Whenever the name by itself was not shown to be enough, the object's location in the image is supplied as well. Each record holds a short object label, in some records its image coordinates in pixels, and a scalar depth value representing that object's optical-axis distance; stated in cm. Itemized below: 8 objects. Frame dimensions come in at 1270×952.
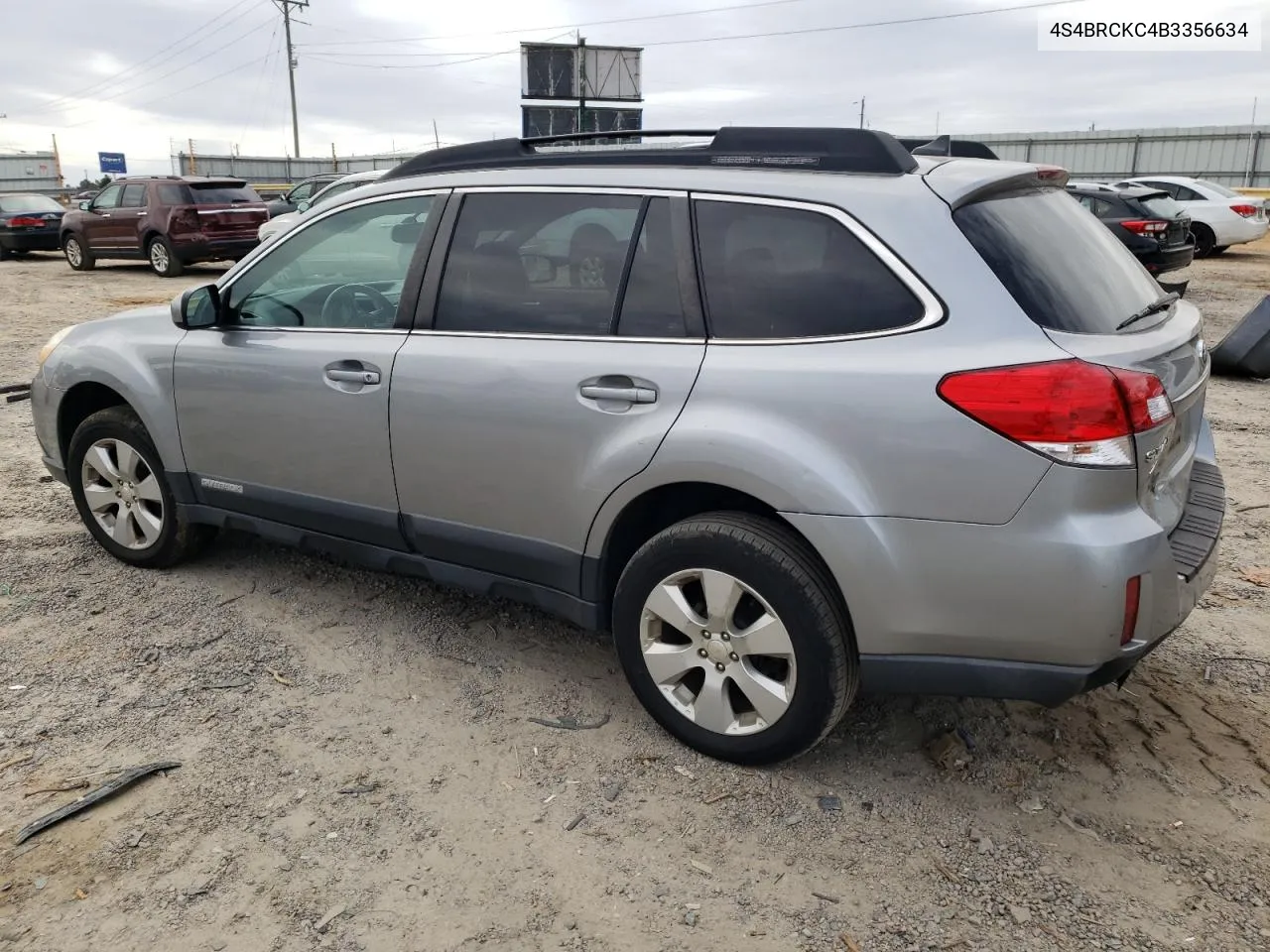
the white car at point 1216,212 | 1945
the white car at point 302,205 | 1262
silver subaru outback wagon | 251
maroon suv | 1739
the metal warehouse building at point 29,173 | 4888
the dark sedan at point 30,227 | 2233
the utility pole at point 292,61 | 5266
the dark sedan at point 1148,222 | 1404
